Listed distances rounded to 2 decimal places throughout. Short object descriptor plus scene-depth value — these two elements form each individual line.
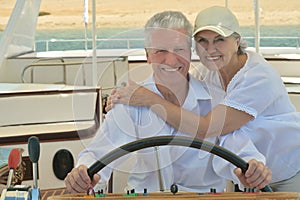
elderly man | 3.25
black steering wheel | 2.99
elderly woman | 3.39
